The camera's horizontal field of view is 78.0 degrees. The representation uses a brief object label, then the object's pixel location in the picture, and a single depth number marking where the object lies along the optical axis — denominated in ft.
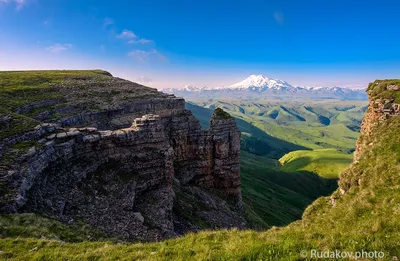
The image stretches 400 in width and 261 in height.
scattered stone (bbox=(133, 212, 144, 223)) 123.75
